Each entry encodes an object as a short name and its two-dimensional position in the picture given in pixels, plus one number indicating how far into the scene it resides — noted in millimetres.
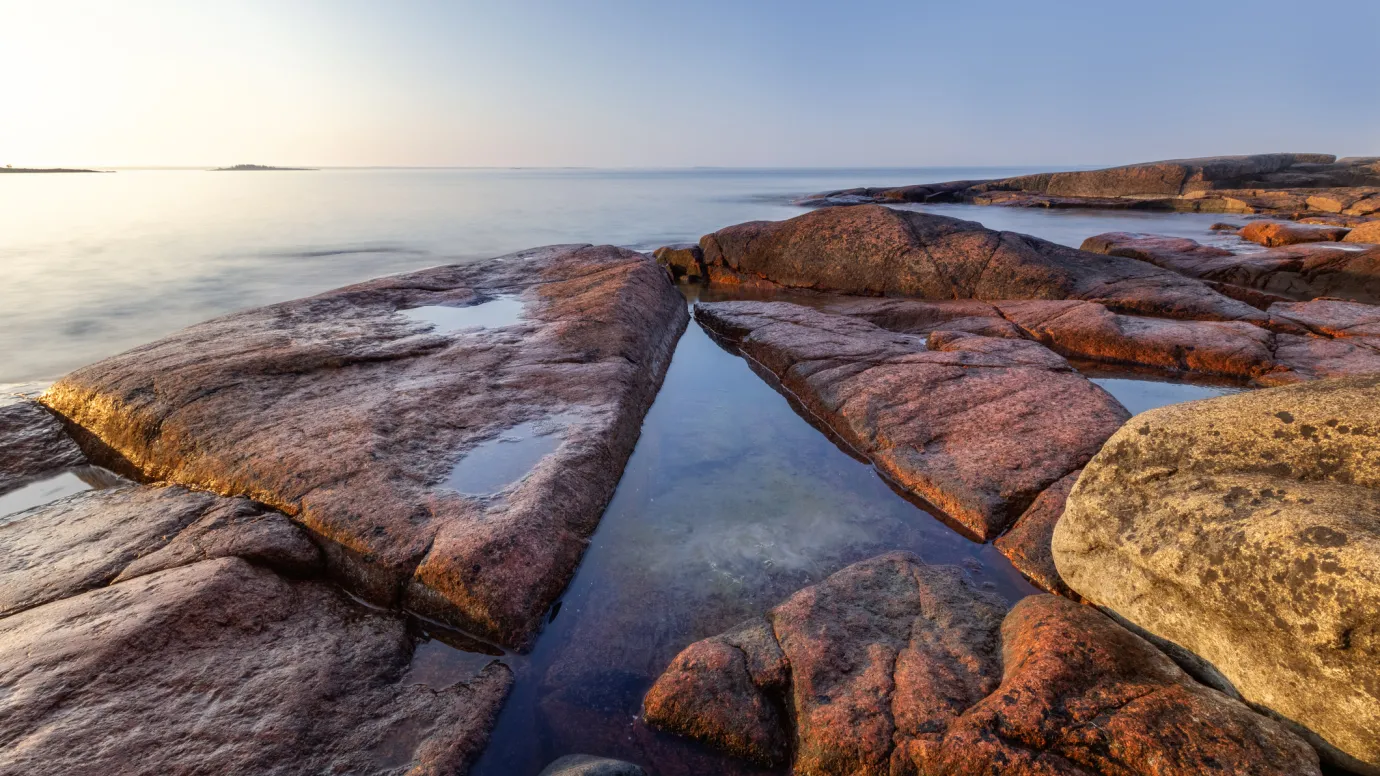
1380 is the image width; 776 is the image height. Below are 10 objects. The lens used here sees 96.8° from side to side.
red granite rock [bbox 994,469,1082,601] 3516
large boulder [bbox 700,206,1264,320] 9172
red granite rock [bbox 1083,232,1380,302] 10828
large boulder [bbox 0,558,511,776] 2215
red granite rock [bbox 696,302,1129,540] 4289
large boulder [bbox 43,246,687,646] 3295
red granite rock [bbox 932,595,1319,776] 2035
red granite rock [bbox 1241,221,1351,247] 14750
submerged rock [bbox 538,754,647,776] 2272
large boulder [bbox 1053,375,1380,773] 2107
